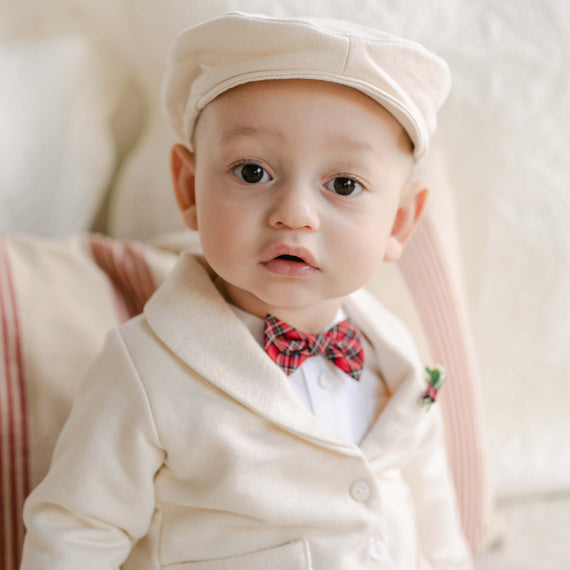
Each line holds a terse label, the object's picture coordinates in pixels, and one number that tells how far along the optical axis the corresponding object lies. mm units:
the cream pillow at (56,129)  1199
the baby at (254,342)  725
